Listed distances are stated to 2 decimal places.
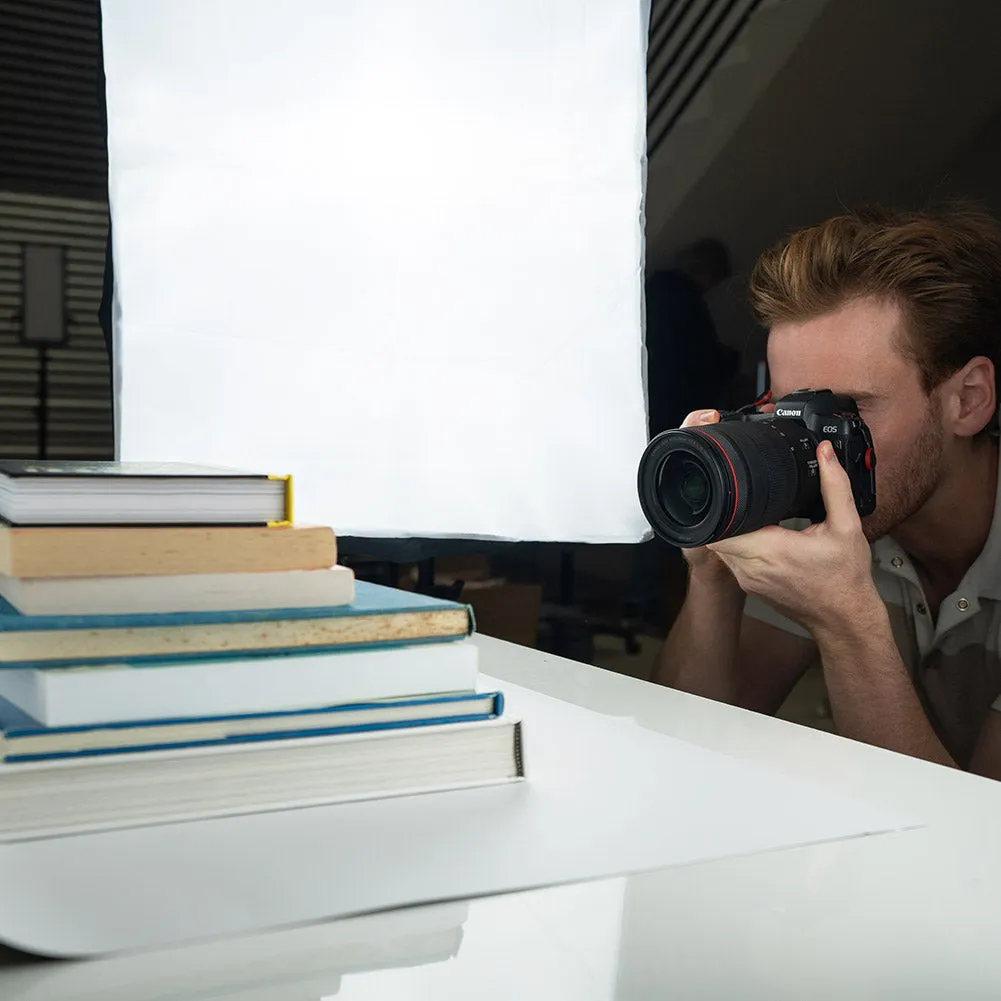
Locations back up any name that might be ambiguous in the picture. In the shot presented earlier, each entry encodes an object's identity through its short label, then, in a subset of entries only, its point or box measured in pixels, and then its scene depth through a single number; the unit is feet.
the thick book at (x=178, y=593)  1.56
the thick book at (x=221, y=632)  1.49
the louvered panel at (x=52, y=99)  4.25
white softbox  4.41
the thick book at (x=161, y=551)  1.55
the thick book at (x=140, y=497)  1.58
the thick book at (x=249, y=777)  1.50
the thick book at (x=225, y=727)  1.45
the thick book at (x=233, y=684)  1.49
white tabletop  1.16
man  3.54
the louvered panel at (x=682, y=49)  4.10
